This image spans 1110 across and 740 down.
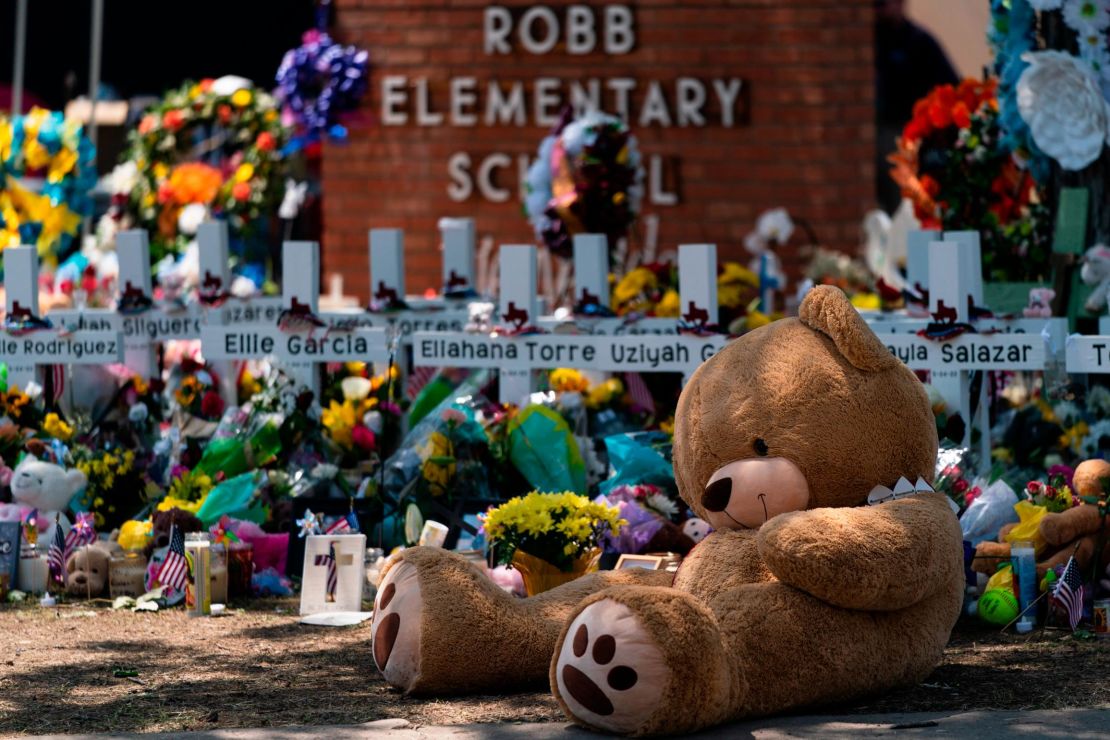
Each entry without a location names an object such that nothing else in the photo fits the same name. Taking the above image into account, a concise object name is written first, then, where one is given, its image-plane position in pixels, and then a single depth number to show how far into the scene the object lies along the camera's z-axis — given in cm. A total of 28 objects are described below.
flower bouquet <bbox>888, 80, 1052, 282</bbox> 1994
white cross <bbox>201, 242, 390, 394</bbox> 1670
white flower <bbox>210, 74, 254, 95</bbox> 2886
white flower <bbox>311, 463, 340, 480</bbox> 1584
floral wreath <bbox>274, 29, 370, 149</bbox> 2669
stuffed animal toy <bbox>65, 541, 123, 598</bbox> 1478
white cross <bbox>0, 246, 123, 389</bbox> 1723
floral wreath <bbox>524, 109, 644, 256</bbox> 2048
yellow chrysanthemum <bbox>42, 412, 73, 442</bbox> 1683
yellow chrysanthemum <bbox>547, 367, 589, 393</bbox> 1681
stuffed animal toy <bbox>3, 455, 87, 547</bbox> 1548
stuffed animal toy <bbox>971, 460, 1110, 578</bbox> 1300
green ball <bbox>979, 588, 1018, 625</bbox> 1287
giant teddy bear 1013
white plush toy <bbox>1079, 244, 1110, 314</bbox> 1712
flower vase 1306
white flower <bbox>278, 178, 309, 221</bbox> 2683
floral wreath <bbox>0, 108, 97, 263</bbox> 2466
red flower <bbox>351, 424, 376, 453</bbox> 1644
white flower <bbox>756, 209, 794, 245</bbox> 2566
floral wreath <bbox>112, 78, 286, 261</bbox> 2773
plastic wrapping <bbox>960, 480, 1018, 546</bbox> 1373
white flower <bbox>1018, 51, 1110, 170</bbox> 1731
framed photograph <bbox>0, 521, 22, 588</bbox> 1492
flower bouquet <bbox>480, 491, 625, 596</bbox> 1291
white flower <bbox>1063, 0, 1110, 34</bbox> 1737
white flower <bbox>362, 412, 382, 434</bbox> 1662
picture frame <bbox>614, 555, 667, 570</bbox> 1320
